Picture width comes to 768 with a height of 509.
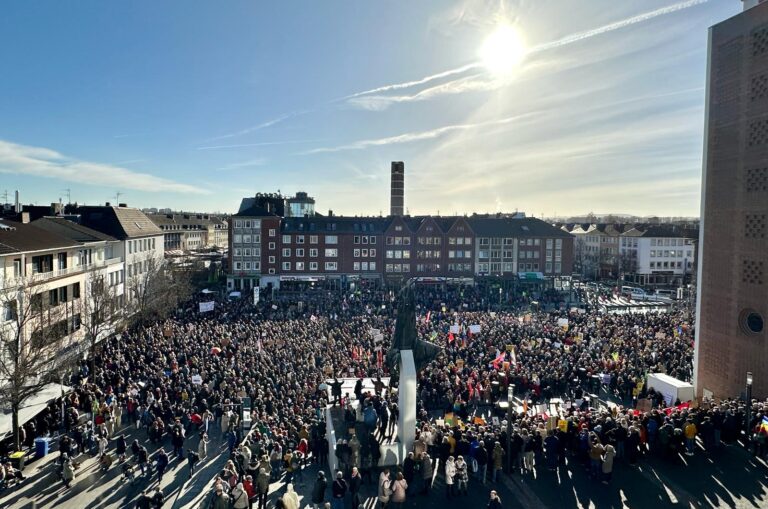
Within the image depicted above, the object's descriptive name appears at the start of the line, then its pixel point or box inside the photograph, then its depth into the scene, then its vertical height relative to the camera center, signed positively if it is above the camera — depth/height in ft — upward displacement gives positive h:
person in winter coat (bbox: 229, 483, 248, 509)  37.88 -20.53
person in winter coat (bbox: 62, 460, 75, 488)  47.87 -23.62
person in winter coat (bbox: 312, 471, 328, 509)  39.17 -20.32
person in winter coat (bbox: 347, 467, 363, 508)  39.06 -20.14
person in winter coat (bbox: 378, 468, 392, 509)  38.34 -19.86
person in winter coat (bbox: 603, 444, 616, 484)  42.57 -19.16
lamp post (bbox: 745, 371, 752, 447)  50.42 -17.73
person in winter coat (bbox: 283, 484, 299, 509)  35.58 -19.64
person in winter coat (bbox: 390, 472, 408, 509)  38.55 -20.01
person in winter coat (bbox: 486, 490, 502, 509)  35.88 -19.54
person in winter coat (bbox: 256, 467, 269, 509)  41.70 -21.61
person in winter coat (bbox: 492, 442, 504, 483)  43.91 -19.71
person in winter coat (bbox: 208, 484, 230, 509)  36.37 -19.94
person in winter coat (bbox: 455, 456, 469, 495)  42.14 -20.51
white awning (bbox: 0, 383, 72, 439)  55.98 -21.12
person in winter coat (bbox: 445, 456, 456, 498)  41.81 -20.31
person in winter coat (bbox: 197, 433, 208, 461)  54.18 -23.83
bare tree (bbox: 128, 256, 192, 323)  124.57 -15.06
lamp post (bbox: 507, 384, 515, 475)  43.24 -17.54
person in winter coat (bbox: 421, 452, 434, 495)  43.21 -21.02
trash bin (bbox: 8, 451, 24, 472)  50.34 -23.52
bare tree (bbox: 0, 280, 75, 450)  55.57 -15.78
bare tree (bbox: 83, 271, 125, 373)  87.61 -15.40
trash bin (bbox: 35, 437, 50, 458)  55.01 -24.19
